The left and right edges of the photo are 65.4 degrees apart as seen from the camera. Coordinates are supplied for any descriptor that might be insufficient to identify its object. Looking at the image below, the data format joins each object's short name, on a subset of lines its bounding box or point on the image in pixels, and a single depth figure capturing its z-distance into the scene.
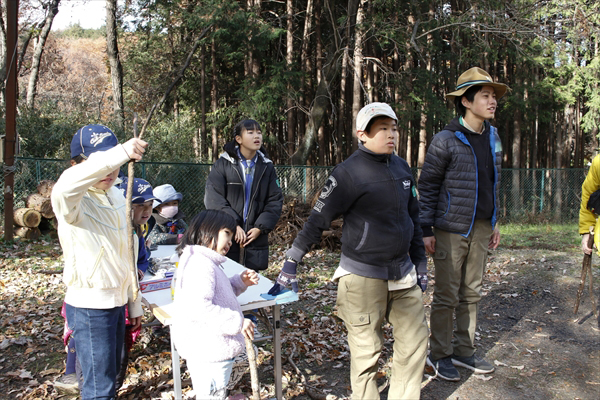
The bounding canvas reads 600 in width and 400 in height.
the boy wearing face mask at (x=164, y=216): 4.74
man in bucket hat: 3.71
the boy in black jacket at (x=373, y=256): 2.93
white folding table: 2.94
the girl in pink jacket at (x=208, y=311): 2.50
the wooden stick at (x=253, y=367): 2.20
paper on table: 3.05
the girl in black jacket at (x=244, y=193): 4.27
